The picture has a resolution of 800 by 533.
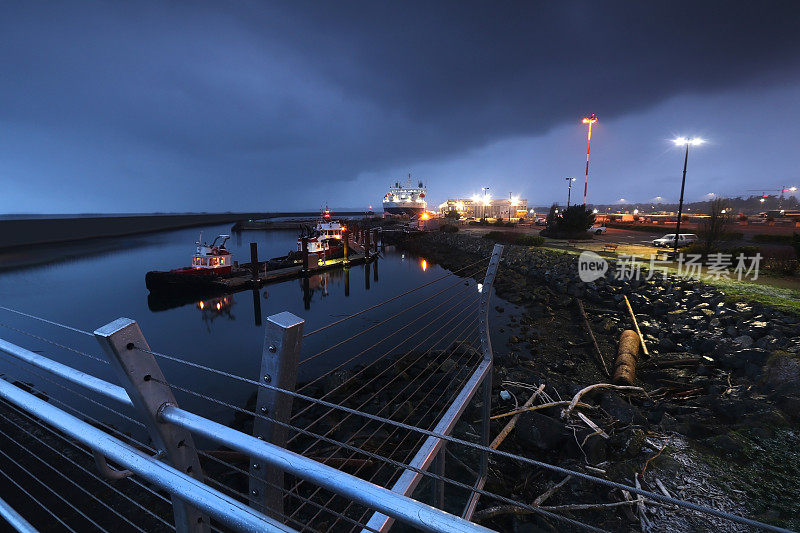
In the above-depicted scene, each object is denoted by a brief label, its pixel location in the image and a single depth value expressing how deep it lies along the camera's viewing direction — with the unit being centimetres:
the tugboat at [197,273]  2281
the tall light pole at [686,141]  1594
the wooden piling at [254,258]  2273
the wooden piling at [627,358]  849
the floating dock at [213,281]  2284
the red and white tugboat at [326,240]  3191
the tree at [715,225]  1800
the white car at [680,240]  2364
